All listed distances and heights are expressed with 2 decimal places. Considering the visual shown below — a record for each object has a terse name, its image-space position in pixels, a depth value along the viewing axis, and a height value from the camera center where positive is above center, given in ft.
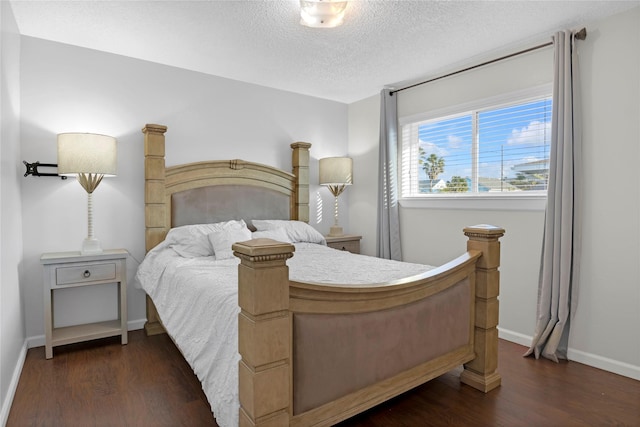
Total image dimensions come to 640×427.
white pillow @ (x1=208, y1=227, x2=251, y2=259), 9.44 -0.78
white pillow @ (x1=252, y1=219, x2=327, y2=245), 11.93 -0.63
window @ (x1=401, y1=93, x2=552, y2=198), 9.92 +1.78
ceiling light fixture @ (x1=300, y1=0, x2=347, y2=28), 7.66 +4.16
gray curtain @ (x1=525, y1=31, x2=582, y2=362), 8.77 -0.09
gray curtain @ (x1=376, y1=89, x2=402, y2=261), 13.37 +1.05
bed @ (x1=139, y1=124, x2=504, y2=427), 4.64 -1.86
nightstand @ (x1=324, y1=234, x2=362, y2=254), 13.33 -1.20
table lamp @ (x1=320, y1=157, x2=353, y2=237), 14.14 +1.39
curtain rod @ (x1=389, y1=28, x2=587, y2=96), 8.69 +4.15
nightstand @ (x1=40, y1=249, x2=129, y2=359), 8.86 -1.70
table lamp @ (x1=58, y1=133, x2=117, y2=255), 9.10 +1.23
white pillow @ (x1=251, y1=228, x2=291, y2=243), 10.89 -0.73
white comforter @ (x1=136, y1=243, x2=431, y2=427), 5.33 -1.60
